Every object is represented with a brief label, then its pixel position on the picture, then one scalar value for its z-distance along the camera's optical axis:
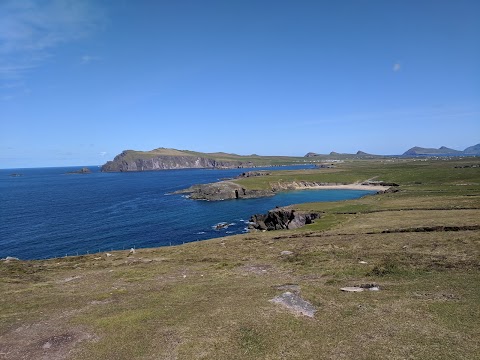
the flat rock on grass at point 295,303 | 26.80
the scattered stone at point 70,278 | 40.60
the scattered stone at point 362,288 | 30.86
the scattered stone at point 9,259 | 52.60
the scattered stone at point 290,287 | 31.62
